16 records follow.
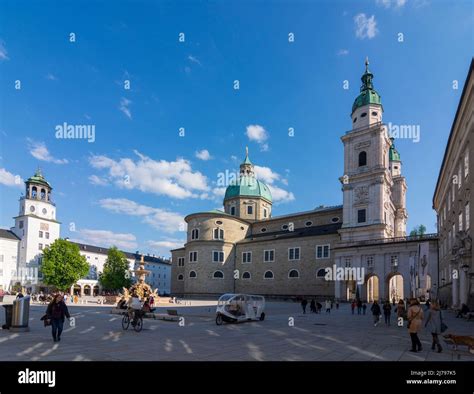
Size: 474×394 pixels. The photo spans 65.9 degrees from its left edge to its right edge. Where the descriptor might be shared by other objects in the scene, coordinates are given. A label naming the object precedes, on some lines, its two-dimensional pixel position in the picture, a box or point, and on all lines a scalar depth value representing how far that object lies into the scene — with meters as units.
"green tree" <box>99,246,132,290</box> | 72.31
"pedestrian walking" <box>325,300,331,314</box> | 31.59
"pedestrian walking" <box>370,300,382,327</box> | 20.80
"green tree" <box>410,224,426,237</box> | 96.05
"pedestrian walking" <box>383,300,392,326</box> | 20.86
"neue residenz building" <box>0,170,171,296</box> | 76.06
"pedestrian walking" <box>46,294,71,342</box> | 12.36
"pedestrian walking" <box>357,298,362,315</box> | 30.80
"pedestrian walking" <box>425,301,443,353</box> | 11.50
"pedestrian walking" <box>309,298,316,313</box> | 31.25
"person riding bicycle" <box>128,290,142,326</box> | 15.86
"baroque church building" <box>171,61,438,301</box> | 45.90
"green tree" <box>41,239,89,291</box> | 64.62
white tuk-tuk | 20.30
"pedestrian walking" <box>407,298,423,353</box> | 11.14
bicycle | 15.86
